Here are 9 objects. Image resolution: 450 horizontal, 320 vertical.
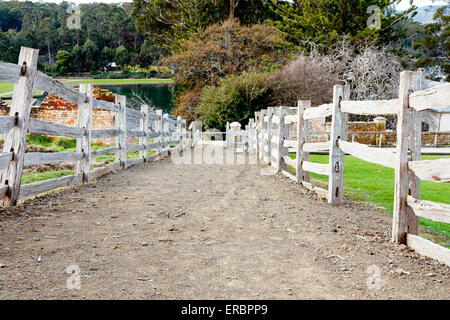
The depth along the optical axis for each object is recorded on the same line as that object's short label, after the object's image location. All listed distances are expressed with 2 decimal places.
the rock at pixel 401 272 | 2.95
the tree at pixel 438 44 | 36.41
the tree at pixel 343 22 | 25.33
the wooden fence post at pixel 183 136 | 18.98
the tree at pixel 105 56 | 35.06
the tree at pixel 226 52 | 28.05
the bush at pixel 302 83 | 23.69
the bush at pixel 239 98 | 24.36
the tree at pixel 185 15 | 31.41
